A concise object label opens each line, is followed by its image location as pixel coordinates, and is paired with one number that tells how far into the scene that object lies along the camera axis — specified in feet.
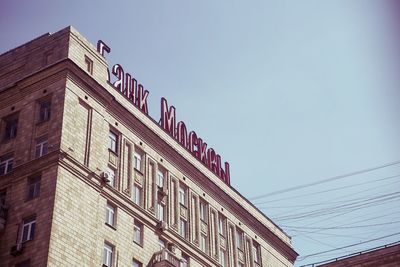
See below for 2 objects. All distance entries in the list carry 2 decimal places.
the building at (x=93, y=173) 114.83
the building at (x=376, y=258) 163.73
